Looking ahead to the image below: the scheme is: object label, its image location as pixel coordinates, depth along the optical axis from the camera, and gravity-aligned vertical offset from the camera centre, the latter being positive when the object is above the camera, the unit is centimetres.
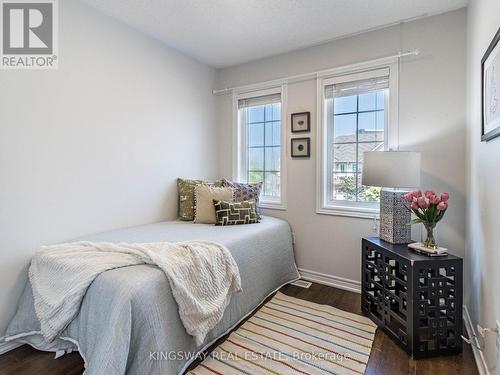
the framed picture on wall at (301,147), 280 +38
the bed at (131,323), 125 -75
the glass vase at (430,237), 178 -35
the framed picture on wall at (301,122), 280 +65
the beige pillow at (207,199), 266 -16
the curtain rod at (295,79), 231 +112
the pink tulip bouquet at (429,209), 176 -16
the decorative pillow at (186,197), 279 -15
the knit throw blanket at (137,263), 146 -54
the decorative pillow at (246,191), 283 -8
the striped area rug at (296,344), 157 -105
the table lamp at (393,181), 192 +2
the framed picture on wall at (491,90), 125 +48
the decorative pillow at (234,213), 259 -29
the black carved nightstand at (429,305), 163 -74
